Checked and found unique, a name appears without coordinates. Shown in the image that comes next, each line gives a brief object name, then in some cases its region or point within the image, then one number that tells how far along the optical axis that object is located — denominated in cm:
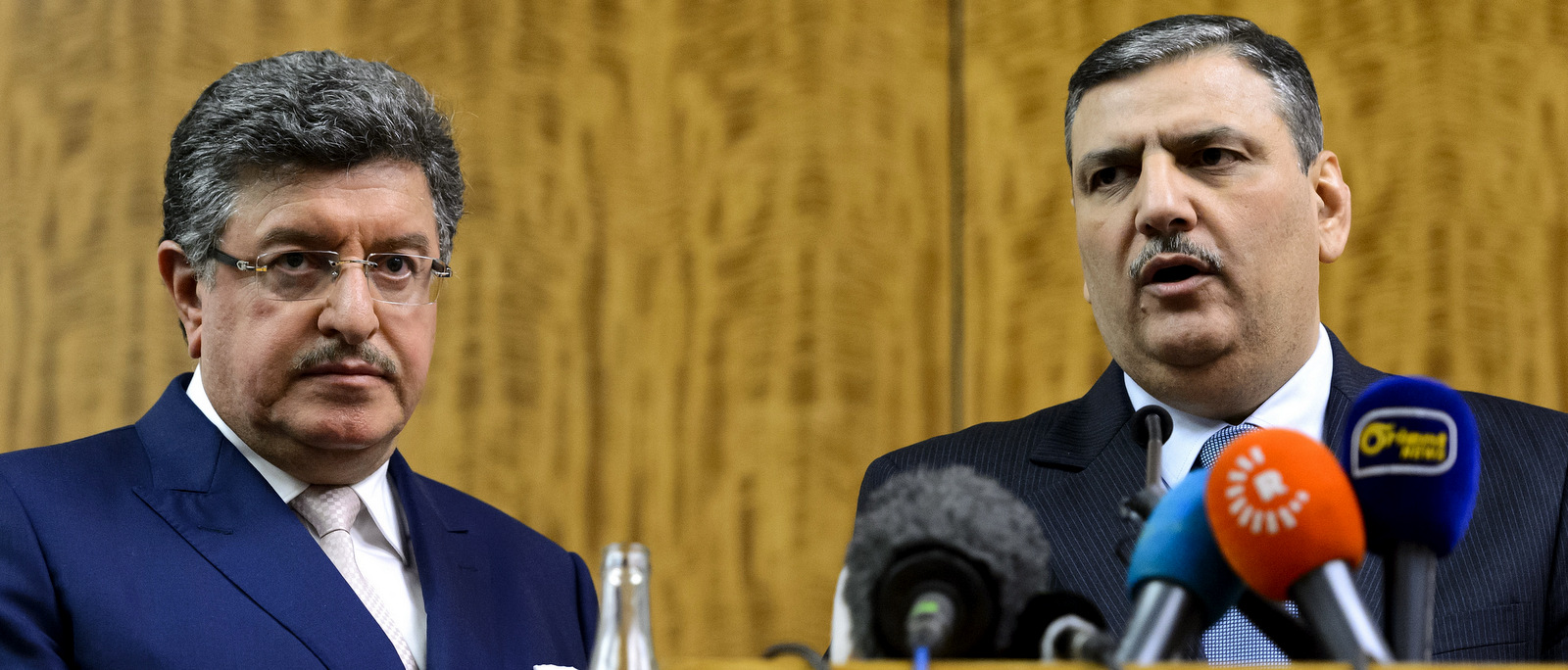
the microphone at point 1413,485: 230
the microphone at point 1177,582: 229
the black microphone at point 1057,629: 229
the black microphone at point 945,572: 228
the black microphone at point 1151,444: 235
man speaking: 259
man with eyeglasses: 258
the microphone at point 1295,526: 223
